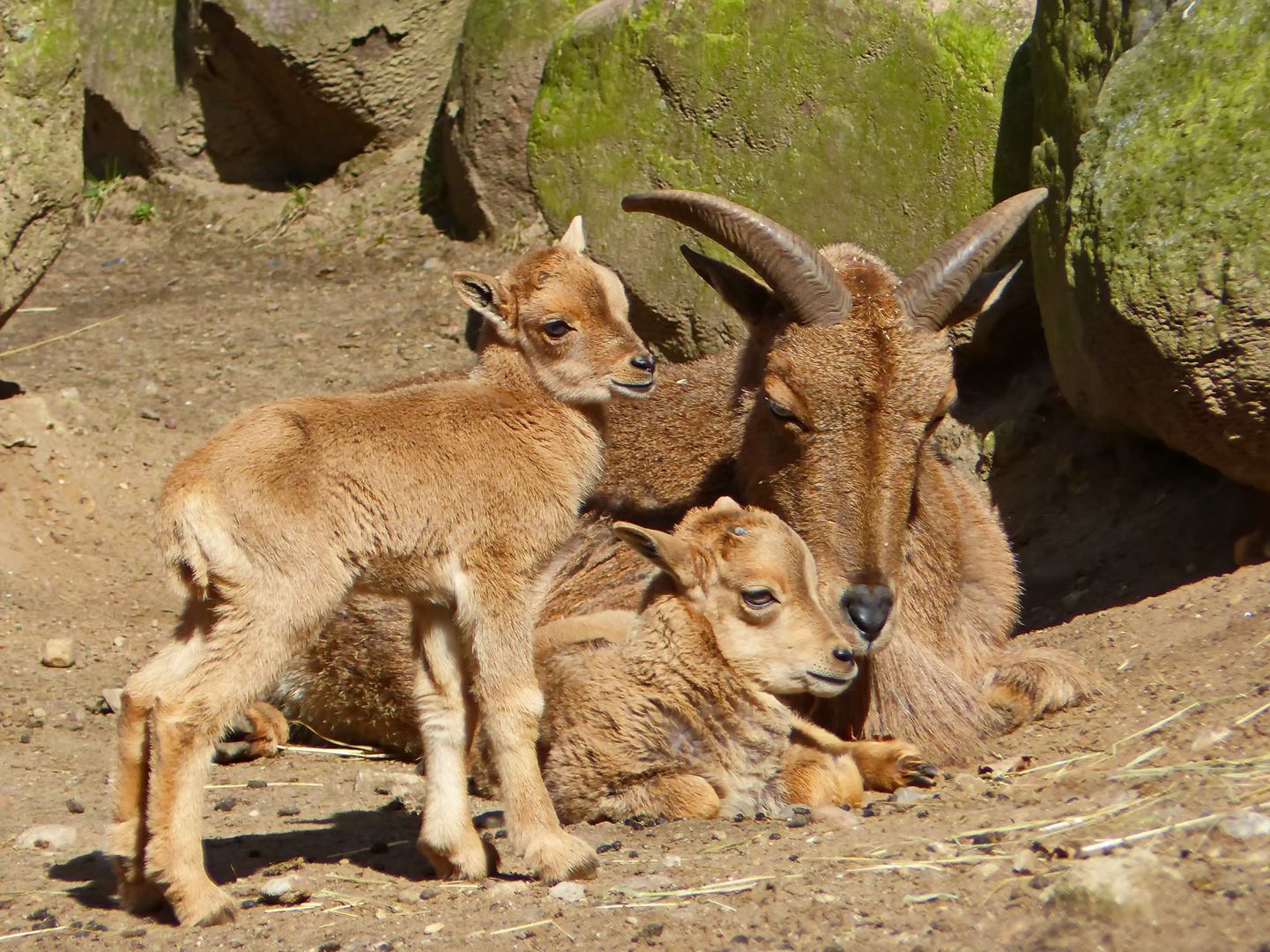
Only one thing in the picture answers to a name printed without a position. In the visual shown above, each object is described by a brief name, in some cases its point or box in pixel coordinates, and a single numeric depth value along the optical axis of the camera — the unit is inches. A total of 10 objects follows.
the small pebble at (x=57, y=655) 628.7
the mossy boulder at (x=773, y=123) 695.7
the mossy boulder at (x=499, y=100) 935.0
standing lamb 353.7
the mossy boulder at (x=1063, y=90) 579.2
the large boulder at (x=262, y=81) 1052.5
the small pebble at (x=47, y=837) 441.7
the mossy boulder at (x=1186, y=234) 495.2
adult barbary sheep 469.4
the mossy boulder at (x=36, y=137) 727.7
